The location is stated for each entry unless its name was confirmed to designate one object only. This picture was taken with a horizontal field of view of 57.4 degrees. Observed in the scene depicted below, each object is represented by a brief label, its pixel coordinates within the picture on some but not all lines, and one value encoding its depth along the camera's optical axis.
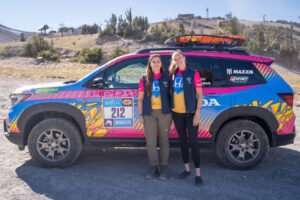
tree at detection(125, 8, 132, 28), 73.19
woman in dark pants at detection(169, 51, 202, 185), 3.73
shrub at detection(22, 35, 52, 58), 52.00
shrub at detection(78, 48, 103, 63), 45.44
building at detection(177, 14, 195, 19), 124.69
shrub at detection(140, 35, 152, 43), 63.85
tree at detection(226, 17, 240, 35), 76.42
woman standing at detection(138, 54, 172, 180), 3.87
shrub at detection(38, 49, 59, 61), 46.70
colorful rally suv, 4.28
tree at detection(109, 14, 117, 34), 71.75
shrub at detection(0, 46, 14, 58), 48.08
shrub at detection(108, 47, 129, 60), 46.00
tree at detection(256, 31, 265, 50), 65.25
